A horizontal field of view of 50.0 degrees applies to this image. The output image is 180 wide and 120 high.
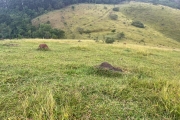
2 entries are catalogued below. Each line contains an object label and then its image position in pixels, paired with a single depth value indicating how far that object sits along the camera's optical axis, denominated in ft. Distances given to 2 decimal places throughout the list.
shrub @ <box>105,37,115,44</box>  95.92
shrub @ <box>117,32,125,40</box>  174.15
